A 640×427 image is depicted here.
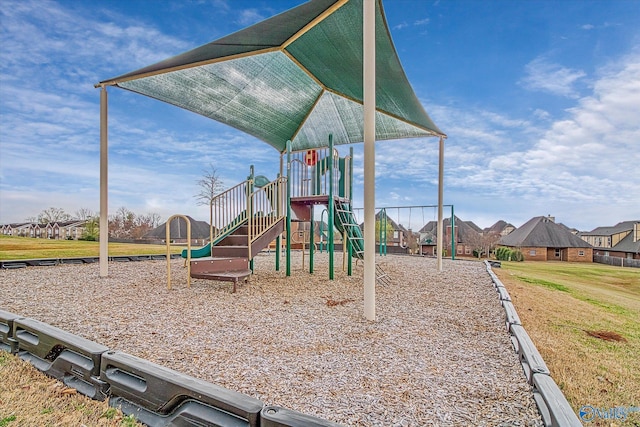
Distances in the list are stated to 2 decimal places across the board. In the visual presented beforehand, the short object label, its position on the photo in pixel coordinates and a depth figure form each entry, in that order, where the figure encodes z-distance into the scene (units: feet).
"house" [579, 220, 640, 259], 88.32
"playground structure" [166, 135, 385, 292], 20.20
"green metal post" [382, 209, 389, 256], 41.08
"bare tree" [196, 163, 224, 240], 63.10
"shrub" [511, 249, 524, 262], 72.33
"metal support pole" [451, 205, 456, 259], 35.78
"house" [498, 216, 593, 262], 87.61
